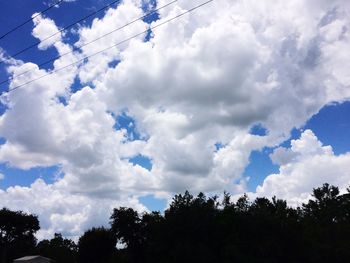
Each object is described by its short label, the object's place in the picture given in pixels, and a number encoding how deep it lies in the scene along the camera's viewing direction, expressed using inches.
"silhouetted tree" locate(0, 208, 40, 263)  3794.3
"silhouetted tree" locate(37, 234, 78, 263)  4995.3
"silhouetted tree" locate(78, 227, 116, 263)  3430.1
